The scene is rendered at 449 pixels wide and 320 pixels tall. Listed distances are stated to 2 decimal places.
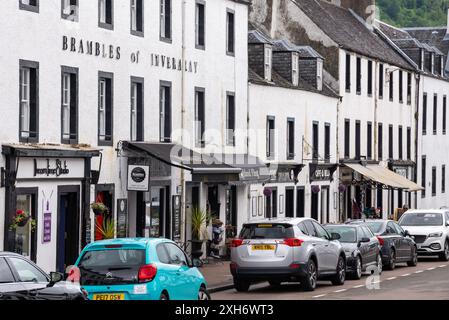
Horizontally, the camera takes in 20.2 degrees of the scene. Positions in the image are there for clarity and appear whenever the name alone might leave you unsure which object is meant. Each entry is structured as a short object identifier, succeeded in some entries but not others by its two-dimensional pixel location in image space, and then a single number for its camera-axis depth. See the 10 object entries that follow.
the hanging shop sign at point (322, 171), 50.03
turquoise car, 20.17
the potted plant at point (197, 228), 38.31
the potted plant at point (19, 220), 27.75
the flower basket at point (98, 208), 31.09
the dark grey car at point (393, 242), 37.12
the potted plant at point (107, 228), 31.97
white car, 42.03
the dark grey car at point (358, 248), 32.62
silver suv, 28.08
